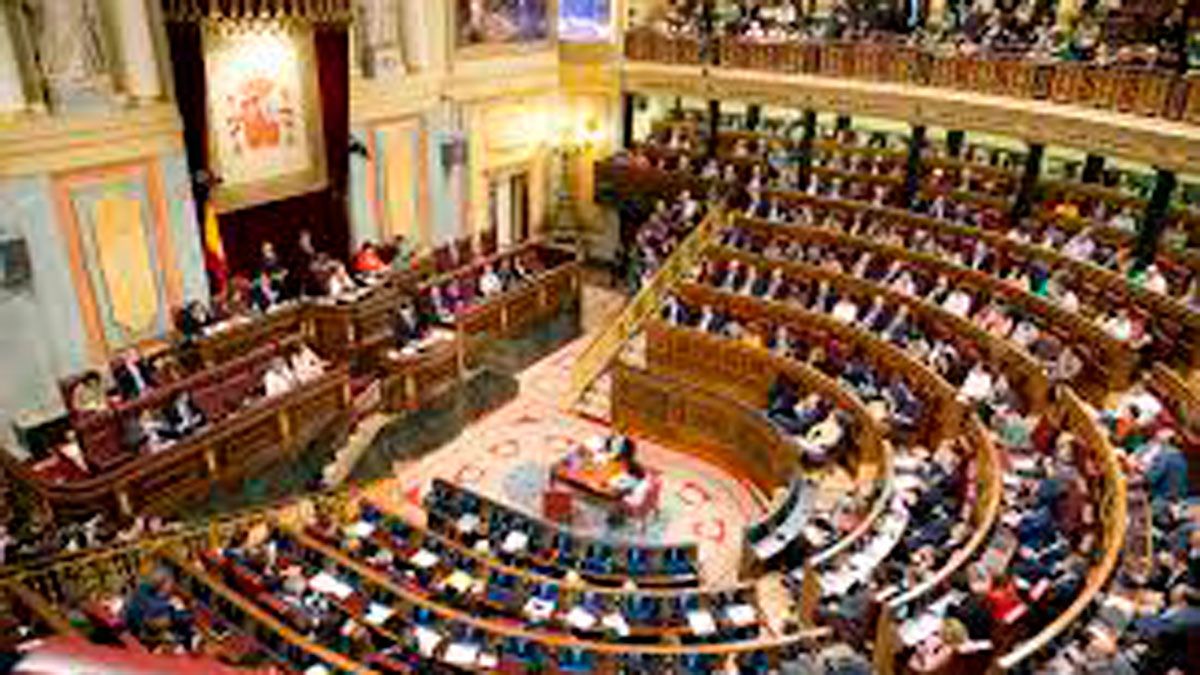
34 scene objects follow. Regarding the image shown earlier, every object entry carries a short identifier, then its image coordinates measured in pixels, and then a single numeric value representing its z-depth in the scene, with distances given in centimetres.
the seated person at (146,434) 1166
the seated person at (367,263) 1647
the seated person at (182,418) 1206
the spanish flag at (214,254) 1441
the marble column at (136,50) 1277
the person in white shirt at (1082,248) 1431
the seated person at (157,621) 877
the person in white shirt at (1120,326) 1220
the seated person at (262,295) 1484
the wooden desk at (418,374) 1458
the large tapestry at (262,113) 1412
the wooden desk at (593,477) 1234
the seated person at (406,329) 1514
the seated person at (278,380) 1314
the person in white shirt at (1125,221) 1501
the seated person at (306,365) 1358
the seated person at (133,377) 1270
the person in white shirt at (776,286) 1538
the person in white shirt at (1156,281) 1295
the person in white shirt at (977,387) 1219
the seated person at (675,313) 1522
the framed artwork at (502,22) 1802
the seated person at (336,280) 1553
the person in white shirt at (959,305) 1381
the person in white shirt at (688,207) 1852
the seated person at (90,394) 1236
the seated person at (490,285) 1689
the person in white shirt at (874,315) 1426
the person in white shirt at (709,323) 1494
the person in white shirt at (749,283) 1553
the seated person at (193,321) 1389
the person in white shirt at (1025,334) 1289
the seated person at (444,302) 1588
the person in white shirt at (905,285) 1457
